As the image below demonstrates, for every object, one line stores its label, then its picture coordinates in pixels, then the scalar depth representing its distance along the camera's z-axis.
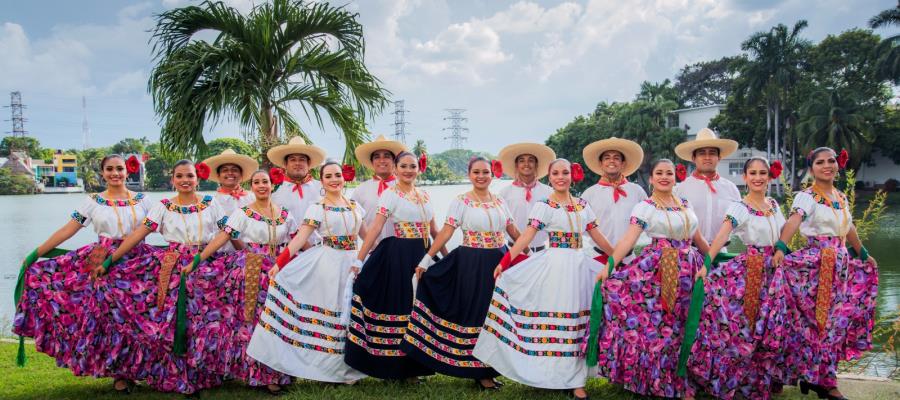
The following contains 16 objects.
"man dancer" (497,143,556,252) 5.22
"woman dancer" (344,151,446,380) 4.57
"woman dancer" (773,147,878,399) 4.30
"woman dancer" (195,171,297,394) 4.57
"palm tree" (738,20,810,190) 35.97
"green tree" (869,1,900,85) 30.52
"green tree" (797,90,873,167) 31.66
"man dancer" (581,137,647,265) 5.04
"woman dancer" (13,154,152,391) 4.55
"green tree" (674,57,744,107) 55.82
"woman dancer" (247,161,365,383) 4.48
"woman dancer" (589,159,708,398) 4.16
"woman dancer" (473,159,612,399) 4.19
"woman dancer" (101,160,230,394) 4.54
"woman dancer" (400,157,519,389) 4.45
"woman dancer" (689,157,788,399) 4.20
